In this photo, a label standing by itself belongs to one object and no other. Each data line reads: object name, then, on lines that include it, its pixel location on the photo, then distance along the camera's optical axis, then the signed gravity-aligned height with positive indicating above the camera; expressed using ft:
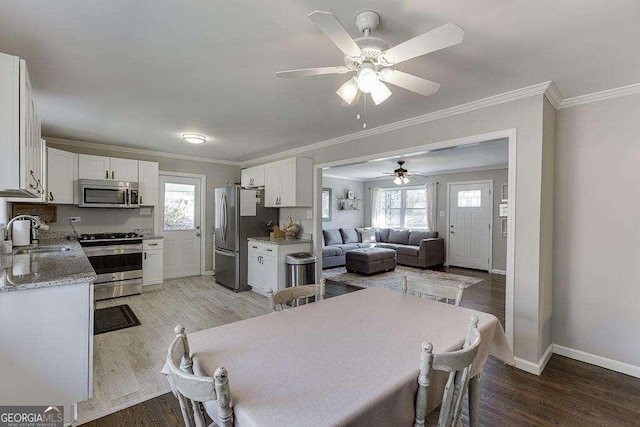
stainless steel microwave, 14.61 +0.75
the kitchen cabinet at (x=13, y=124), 5.50 +1.57
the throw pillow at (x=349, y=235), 25.68 -2.12
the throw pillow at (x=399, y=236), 25.52 -2.22
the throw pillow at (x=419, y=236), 24.44 -2.03
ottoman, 20.40 -3.45
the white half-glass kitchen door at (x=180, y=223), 18.17 -0.87
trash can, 14.10 -2.76
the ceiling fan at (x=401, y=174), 20.86 +2.56
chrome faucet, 10.07 -0.55
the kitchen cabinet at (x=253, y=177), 17.48 +1.98
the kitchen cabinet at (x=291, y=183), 14.97 +1.39
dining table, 3.02 -1.95
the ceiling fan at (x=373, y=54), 4.29 +2.57
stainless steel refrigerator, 16.08 -1.04
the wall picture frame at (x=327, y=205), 27.09 +0.48
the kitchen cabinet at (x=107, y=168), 14.76 +2.08
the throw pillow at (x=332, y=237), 24.17 -2.18
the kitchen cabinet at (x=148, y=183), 16.42 +1.45
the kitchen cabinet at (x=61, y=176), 13.52 +1.52
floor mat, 10.99 -4.31
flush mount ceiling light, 13.46 +3.26
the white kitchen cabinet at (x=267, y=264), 14.37 -2.71
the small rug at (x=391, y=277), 18.28 -4.40
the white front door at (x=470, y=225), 22.15 -1.02
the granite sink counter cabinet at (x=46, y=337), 5.44 -2.45
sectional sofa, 22.66 -2.75
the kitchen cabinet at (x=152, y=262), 15.71 -2.79
